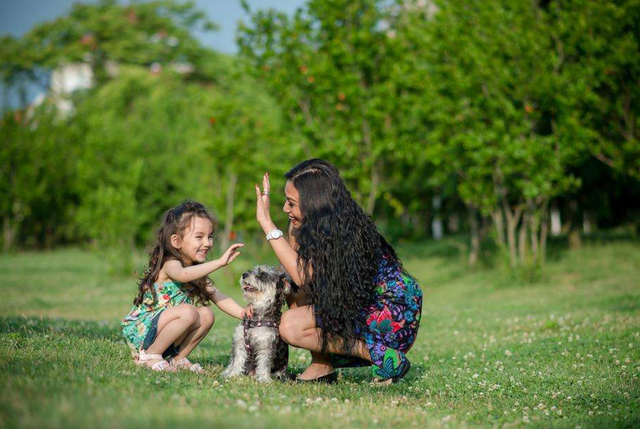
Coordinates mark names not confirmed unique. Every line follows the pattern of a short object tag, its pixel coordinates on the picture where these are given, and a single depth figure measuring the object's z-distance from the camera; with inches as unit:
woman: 226.2
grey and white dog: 231.9
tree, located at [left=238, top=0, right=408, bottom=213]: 657.0
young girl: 236.1
